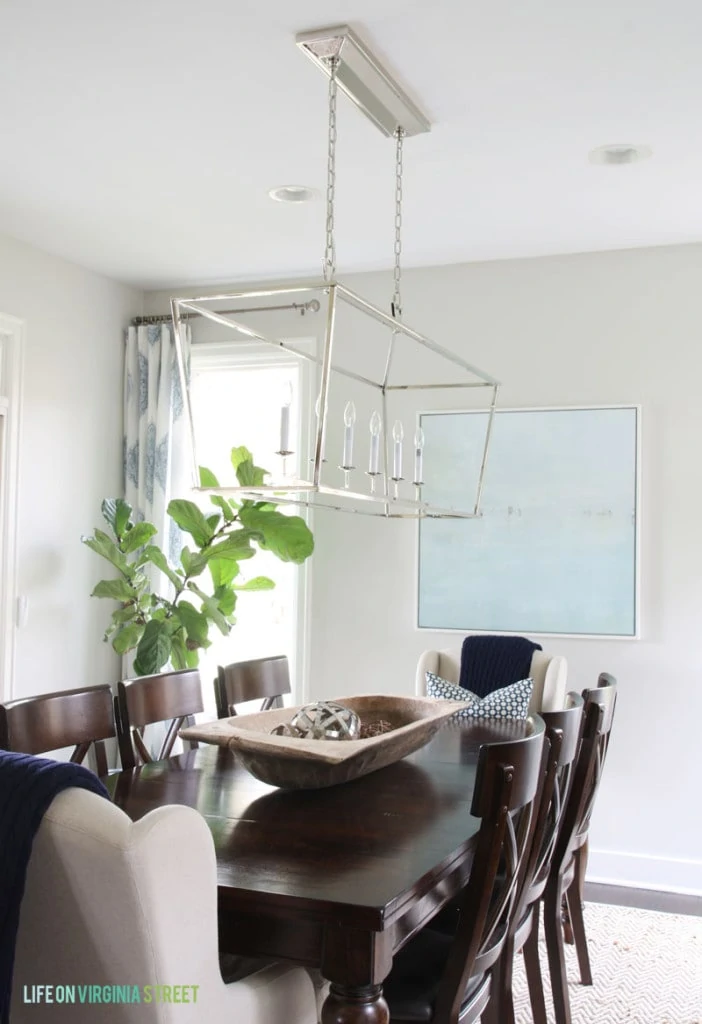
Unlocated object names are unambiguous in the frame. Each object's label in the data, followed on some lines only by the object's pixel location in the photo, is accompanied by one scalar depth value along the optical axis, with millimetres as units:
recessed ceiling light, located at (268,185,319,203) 3907
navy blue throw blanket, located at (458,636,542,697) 4074
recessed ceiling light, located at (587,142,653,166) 3420
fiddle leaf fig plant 4613
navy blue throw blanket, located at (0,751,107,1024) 1416
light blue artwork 4500
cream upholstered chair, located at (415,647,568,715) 3895
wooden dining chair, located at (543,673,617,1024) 2791
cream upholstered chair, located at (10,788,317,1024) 1369
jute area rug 3141
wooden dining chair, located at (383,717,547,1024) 1941
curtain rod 5094
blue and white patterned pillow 3652
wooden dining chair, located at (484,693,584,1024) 2312
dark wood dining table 1657
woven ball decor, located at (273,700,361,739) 2578
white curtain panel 5195
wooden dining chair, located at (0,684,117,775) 2400
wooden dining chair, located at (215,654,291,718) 3369
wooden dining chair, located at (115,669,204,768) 2869
